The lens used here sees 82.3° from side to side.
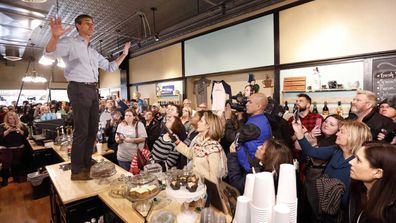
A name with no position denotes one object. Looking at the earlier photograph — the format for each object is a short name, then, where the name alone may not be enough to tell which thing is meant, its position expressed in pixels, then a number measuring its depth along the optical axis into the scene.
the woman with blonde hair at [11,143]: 4.21
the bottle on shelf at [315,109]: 3.61
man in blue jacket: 2.02
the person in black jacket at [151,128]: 3.52
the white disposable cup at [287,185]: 0.89
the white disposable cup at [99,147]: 3.26
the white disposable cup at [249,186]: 0.99
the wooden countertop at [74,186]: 1.68
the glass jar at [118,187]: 1.65
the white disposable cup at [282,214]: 0.79
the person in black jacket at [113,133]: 3.57
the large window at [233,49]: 4.23
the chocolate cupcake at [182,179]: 1.43
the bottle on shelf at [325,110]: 3.58
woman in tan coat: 1.85
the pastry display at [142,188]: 1.43
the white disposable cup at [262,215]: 0.88
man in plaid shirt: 3.12
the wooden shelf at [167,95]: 6.71
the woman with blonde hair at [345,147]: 1.70
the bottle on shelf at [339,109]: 3.42
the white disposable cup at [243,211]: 0.94
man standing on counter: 1.74
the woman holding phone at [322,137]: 2.03
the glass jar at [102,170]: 2.00
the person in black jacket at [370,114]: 2.34
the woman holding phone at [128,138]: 3.09
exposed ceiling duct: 3.59
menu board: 2.96
